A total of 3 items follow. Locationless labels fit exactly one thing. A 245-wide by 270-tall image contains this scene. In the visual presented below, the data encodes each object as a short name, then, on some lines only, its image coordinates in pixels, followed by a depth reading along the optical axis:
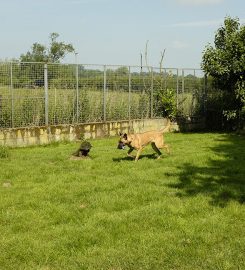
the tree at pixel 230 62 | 18.16
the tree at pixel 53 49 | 65.39
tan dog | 11.51
